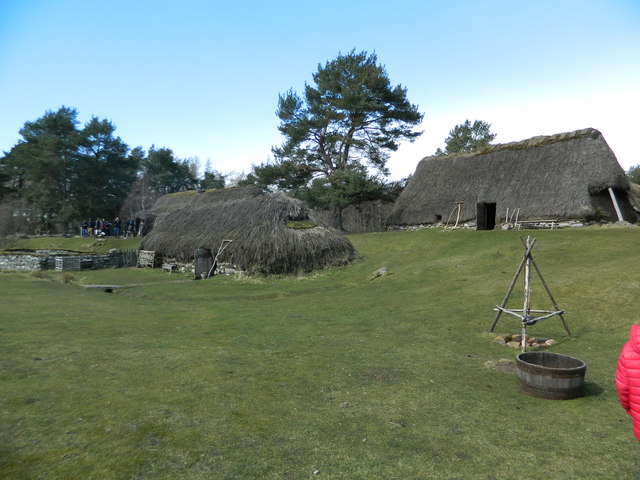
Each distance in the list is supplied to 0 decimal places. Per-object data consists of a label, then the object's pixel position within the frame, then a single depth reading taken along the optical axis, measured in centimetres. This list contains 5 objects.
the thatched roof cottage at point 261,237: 1859
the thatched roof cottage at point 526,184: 2233
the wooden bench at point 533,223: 2250
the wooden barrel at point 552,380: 536
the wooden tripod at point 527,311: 740
